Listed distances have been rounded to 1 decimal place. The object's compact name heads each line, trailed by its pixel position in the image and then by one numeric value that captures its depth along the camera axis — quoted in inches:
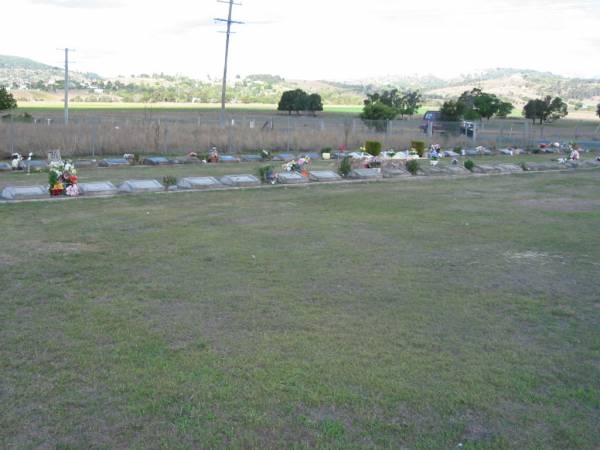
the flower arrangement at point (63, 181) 607.8
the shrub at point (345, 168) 839.8
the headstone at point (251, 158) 1082.7
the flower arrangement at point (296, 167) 817.3
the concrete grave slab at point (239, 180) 736.3
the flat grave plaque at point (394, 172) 892.2
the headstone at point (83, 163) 877.0
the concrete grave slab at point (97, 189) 631.2
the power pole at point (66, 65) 1853.1
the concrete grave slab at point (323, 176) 812.6
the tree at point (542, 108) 2502.5
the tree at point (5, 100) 1569.9
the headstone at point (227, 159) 1045.2
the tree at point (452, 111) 2011.6
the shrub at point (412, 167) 915.4
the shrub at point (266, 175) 764.0
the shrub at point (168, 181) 694.5
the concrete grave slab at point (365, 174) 850.8
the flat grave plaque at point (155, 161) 957.2
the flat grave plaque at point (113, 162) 913.5
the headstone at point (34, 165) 820.6
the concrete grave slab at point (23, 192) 586.6
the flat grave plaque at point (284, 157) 1111.0
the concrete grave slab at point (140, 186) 658.8
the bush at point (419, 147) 1177.6
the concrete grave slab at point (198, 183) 705.0
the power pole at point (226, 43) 1366.1
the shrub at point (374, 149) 1039.0
